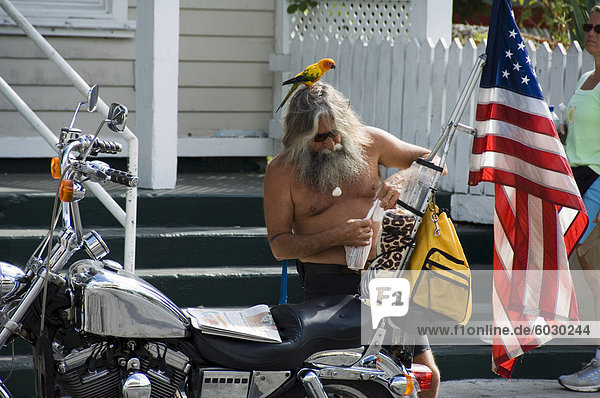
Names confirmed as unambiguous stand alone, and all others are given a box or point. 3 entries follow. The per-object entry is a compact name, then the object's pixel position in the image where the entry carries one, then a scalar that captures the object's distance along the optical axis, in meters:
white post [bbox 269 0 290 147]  15.27
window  14.16
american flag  7.73
